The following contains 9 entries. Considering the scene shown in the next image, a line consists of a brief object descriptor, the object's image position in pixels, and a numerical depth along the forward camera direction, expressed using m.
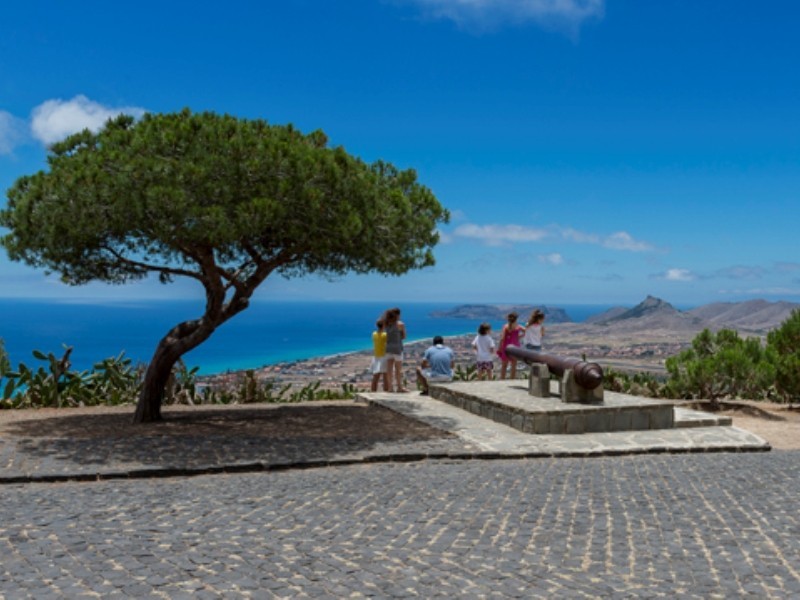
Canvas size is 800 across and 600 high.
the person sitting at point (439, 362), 17.61
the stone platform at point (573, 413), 13.07
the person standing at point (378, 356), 16.98
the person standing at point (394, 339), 16.58
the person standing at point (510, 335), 18.31
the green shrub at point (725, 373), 17.75
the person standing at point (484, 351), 18.67
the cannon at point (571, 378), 13.97
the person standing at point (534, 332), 17.67
